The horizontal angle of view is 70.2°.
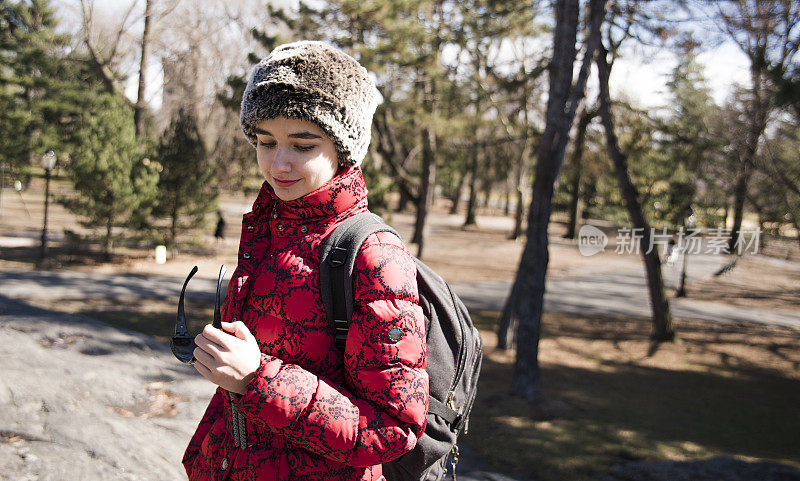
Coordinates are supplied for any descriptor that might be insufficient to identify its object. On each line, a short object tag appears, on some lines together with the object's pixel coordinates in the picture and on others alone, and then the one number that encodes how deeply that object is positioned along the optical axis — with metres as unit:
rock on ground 2.99
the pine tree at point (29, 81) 25.02
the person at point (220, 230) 19.20
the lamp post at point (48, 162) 14.05
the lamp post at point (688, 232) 15.65
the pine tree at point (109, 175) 13.96
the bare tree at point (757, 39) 8.12
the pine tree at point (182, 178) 15.48
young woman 1.24
